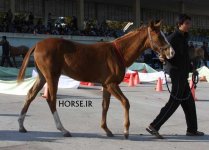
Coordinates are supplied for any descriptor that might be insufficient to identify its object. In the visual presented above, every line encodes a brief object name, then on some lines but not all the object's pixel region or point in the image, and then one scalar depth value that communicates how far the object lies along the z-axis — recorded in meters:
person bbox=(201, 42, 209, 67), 32.28
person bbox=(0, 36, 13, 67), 28.36
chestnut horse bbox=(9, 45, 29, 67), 29.52
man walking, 7.95
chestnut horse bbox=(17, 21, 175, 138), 7.80
